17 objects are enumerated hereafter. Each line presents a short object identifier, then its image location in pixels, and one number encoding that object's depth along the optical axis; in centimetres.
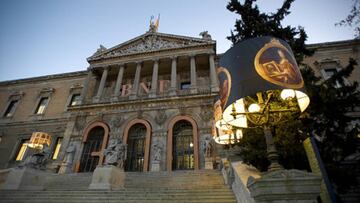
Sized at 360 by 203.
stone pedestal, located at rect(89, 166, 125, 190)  792
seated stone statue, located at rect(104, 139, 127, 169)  882
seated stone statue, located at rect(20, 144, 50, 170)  1014
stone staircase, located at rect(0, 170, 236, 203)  652
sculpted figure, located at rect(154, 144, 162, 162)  1323
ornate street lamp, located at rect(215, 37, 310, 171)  281
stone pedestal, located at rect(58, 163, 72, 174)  1387
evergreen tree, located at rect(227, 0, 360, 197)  491
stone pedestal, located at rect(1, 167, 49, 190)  909
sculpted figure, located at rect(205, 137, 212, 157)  1266
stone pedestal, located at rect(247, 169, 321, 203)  264
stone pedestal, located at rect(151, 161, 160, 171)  1278
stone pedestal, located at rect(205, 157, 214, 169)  1225
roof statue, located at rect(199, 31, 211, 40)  1868
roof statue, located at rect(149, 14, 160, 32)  2042
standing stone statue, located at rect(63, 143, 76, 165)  1443
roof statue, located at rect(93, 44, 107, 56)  2014
